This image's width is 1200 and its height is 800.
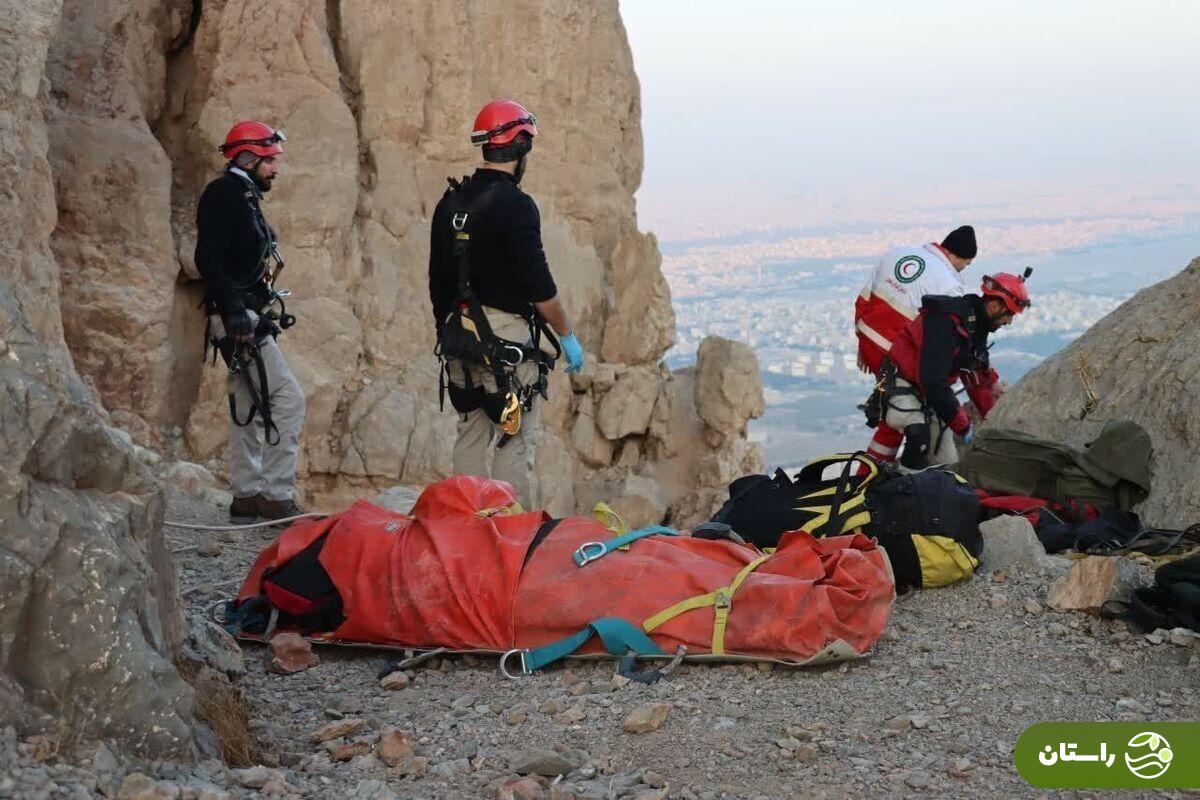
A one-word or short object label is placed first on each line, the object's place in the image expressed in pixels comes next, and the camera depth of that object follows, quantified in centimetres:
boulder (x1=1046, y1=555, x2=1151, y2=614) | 505
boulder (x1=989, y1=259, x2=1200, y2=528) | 675
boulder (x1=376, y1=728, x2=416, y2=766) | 378
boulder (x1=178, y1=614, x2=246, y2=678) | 404
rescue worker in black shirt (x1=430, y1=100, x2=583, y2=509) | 620
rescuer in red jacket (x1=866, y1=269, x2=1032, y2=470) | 766
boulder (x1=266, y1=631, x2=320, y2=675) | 480
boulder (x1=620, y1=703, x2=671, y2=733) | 400
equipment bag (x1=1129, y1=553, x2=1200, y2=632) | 472
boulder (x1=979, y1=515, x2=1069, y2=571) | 568
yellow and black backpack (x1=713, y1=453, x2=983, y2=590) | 555
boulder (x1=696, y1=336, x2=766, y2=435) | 1988
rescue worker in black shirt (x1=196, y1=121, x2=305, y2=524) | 728
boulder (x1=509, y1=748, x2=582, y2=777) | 366
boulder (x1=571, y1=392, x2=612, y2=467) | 1927
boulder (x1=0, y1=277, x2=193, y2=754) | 295
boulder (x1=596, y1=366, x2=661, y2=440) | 1947
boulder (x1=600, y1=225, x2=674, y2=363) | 1961
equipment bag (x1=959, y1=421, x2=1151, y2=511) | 685
